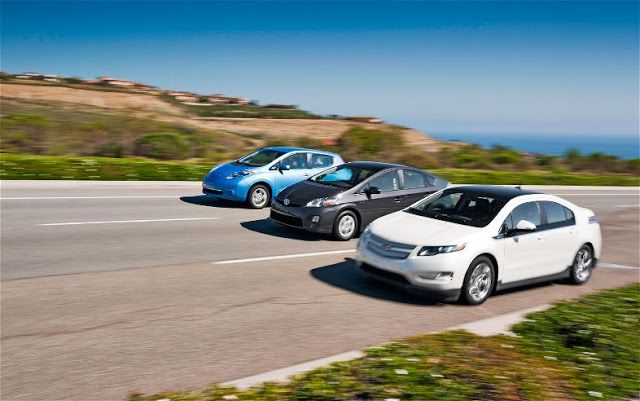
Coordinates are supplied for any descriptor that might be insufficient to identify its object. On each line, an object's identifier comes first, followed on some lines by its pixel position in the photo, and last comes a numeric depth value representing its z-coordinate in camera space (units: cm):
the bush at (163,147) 2550
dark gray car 1209
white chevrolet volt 827
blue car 1551
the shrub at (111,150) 2494
